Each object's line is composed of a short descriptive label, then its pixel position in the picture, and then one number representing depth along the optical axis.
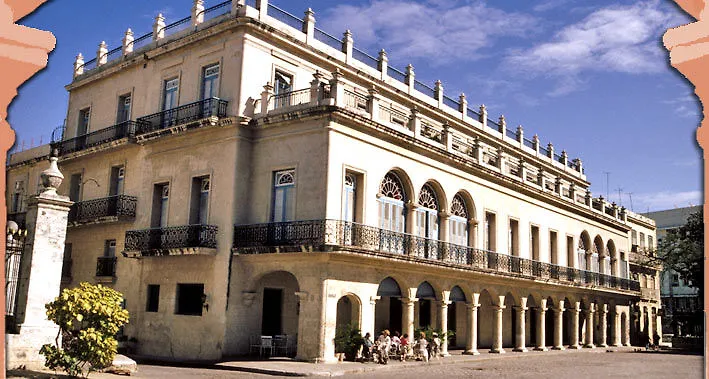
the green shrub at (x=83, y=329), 11.86
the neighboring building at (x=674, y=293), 51.38
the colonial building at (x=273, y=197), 20.31
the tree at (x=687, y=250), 35.12
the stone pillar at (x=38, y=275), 12.26
